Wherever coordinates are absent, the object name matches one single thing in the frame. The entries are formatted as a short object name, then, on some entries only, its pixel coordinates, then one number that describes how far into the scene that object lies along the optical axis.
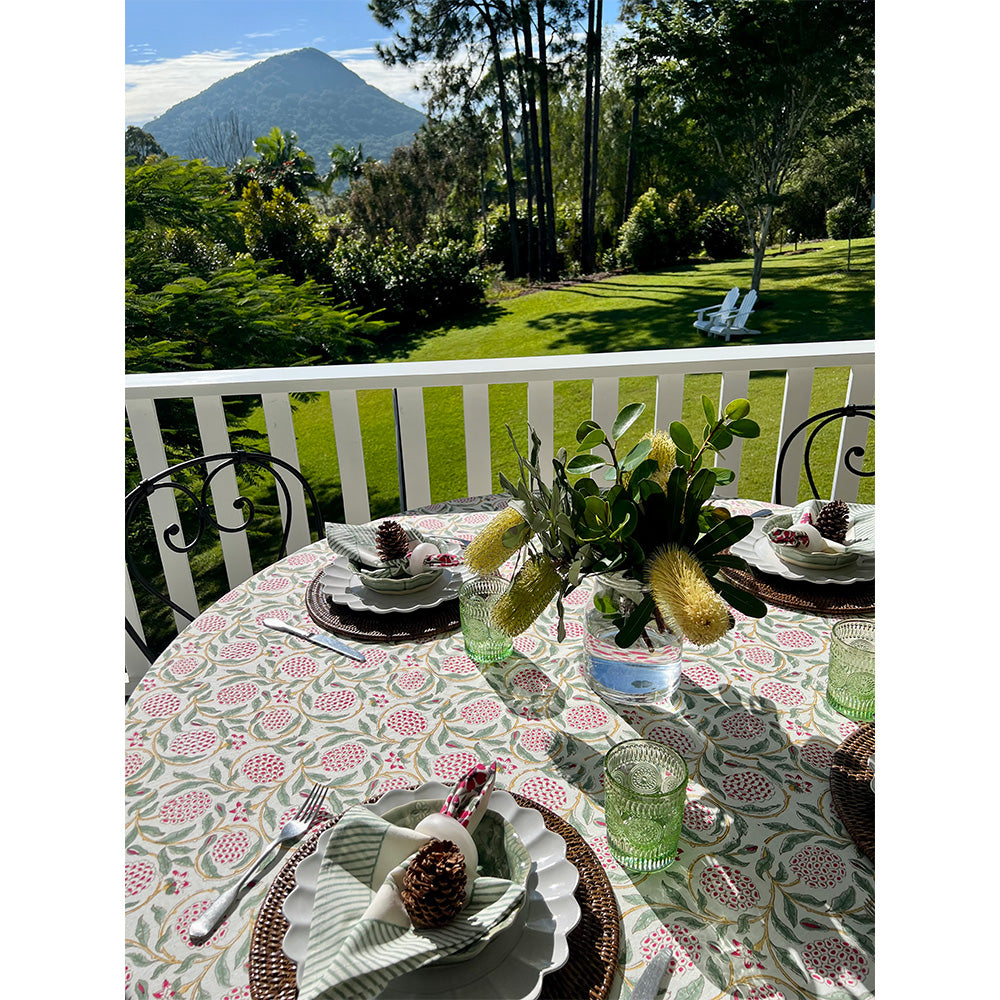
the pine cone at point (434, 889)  0.56
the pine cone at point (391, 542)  1.10
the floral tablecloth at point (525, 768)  0.60
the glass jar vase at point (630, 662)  0.84
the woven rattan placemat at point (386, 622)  1.03
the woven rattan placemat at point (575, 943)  0.57
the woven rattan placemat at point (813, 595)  1.04
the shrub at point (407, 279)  10.39
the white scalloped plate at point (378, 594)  1.06
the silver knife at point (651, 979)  0.56
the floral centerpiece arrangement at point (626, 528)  0.71
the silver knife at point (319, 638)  0.99
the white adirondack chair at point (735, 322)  8.82
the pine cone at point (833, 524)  1.13
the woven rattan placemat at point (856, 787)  0.69
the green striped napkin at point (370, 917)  0.51
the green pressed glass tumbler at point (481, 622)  0.94
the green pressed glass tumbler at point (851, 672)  0.82
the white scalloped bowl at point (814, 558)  1.09
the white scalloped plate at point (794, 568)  1.08
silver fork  0.62
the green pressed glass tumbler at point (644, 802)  0.64
